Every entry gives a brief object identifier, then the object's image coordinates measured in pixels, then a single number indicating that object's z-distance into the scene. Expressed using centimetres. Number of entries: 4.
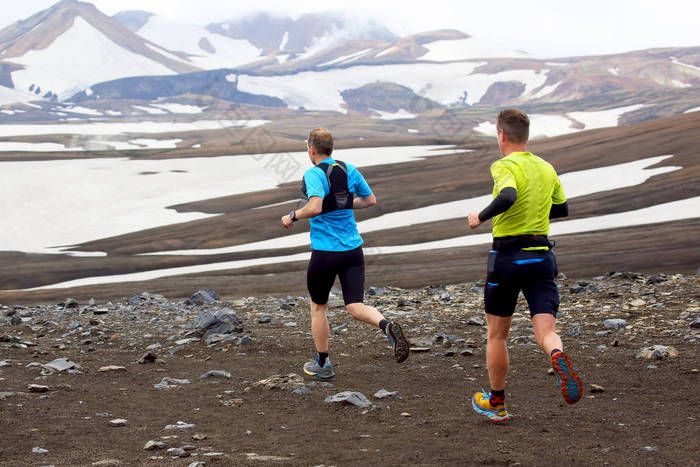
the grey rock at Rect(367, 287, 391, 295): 1630
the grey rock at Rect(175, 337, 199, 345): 1100
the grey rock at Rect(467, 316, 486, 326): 1142
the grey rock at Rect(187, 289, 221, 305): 1603
